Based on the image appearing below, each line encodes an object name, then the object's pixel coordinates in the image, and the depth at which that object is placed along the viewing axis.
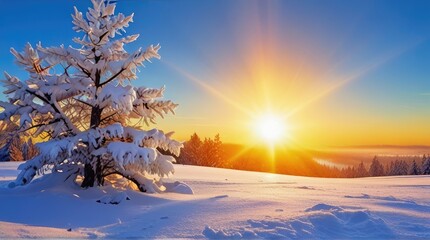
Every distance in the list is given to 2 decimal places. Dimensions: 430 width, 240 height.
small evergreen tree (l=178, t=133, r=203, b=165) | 54.88
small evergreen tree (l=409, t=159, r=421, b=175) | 70.38
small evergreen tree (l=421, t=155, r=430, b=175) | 61.65
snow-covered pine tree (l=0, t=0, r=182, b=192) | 9.73
